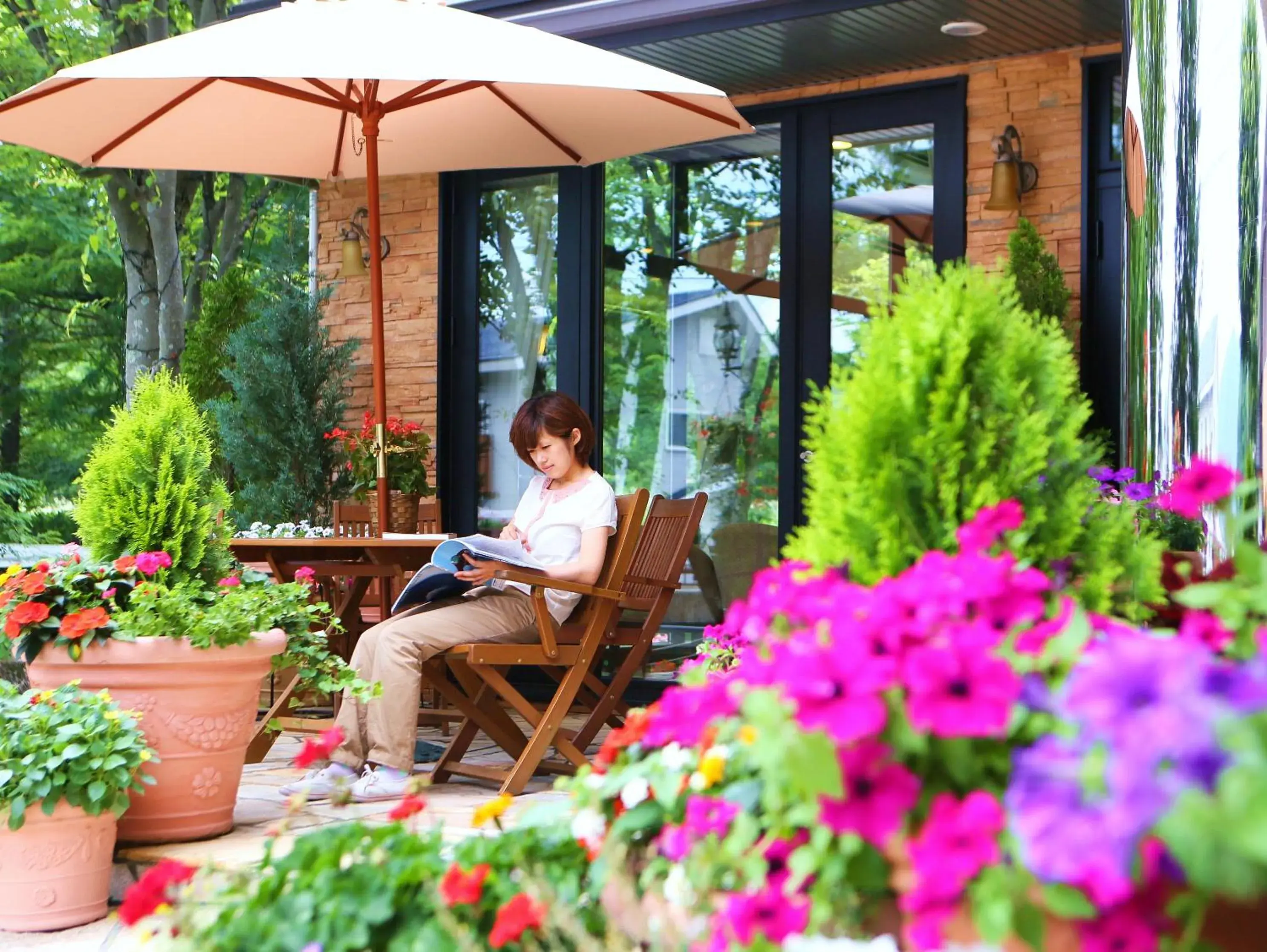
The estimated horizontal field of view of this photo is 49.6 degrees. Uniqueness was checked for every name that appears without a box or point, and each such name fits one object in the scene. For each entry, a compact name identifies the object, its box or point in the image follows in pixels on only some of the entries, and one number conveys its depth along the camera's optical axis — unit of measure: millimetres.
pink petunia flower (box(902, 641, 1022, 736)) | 1088
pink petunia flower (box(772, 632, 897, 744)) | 1068
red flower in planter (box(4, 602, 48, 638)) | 3238
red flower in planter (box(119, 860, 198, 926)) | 1479
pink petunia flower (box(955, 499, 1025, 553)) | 1384
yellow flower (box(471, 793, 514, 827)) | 1587
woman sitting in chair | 4070
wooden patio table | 4547
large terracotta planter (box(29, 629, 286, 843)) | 3326
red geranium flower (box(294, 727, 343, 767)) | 1855
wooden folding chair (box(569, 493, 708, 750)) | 4469
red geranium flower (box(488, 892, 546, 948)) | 1336
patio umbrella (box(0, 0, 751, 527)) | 3963
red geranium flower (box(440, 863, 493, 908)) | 1385
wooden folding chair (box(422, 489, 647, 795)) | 4051
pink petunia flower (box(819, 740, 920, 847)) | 1105
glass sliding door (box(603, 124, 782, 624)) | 6324
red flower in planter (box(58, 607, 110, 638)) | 3244
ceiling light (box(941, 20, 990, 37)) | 5352
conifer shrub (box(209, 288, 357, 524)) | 6980
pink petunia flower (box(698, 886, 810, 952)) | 1232
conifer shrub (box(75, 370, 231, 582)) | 3545
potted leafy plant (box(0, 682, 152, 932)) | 2836
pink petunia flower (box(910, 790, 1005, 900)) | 1052
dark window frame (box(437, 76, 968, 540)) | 5887
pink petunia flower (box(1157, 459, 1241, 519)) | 1373
